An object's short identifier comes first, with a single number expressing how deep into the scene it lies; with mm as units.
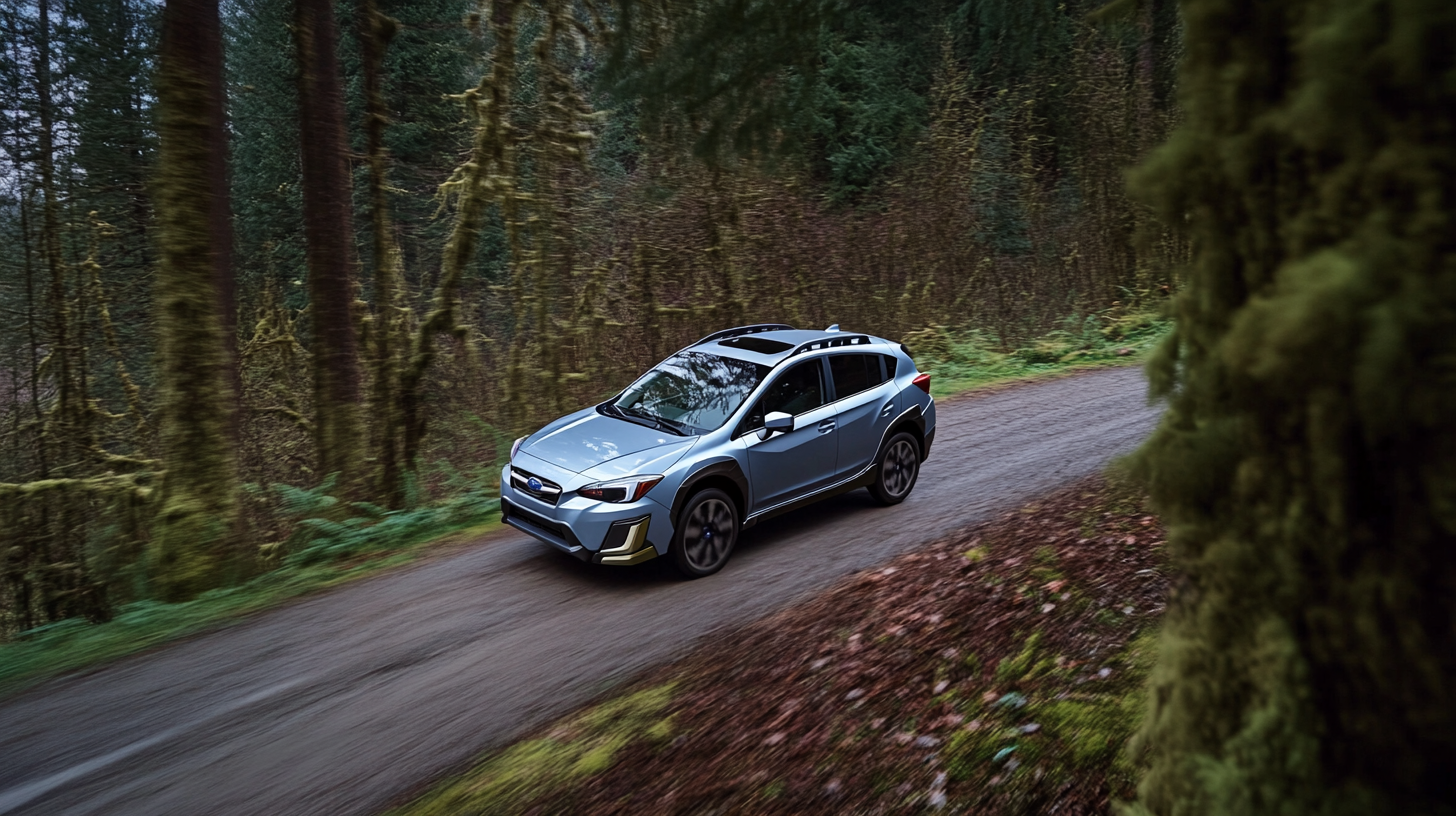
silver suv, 7426
